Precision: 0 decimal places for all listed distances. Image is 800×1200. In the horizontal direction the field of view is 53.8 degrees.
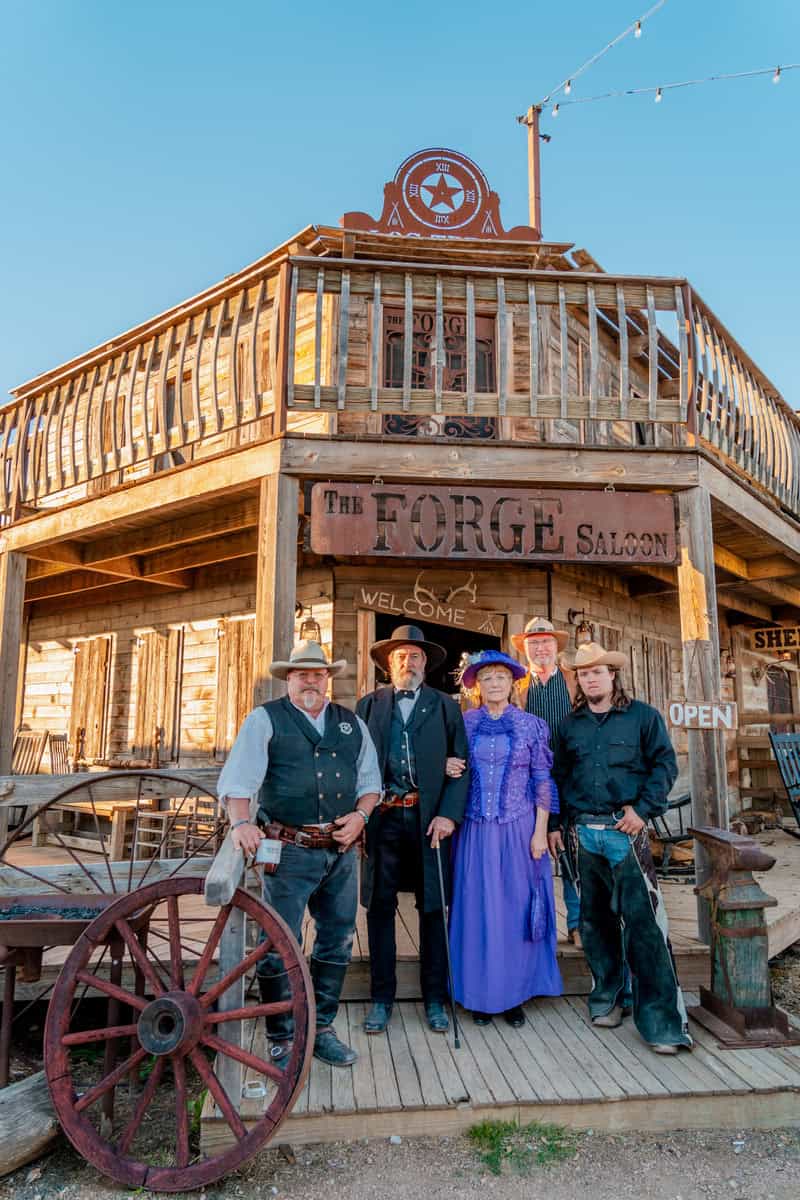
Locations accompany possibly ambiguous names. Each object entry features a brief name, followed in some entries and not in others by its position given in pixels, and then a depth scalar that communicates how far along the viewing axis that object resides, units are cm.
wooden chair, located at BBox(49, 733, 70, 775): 973
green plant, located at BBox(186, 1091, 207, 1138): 322
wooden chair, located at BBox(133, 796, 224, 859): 742
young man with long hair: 344
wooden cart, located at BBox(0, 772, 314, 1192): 266
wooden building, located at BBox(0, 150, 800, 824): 510
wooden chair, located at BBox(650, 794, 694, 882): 659
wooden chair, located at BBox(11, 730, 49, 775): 991
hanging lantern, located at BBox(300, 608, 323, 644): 743
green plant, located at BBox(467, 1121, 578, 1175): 287
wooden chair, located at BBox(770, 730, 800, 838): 815
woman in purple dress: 366
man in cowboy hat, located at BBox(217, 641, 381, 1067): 327
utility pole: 1259
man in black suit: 365
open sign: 457
